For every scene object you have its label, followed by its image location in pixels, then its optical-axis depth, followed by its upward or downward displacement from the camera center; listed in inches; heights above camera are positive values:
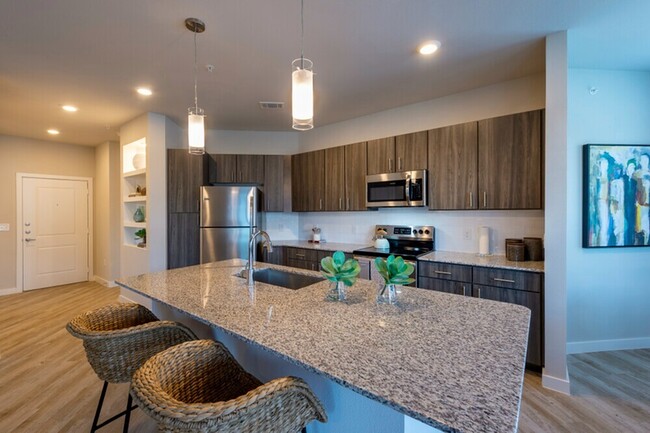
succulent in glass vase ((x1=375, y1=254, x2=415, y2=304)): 53.6 -10.6
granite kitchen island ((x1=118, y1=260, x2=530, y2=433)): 28.5 -17.4
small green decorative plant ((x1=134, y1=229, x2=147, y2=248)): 162.1 -11.9
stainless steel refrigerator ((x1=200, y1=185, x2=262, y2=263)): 153.7 -5.0
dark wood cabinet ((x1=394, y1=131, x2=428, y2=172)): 127.6 +27.6
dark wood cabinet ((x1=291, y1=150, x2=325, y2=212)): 162.4 +18.6
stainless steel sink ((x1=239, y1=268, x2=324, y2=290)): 81.8 -18.6
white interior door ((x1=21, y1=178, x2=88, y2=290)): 200.1 -12.3
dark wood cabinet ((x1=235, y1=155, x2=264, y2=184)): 171.5 +26.1
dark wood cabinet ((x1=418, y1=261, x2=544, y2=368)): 92.3 -24.2
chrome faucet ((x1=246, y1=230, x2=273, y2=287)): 77.9 -9.8
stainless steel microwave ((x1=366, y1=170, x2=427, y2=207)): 126.9 +11.3
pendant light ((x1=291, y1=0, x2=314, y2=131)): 57.2 +23.2
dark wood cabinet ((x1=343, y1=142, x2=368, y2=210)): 146.5 +19.4
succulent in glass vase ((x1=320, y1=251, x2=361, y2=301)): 58.0 -11.5
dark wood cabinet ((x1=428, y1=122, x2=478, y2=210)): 115.5 +18.9
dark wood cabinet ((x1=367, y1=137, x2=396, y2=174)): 137.2 +27.6
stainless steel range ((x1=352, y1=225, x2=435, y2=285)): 126.9 -14.8
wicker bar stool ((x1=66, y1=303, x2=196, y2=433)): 53.0 -24.1
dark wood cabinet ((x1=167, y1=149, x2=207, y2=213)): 154.7 +17.9
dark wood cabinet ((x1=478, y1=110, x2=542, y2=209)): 102.3 +18.9
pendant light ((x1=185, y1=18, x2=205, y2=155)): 80.0 +24.3
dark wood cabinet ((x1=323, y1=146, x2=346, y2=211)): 154.2 +18.6
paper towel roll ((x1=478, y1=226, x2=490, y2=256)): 118.1 -10.8
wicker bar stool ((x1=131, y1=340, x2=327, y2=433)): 30.4 -22.3
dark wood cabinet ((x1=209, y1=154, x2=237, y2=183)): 170.9 +27.1
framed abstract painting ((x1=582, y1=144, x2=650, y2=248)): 107.0 +9.7
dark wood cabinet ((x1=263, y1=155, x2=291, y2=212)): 173.5 +19.4
